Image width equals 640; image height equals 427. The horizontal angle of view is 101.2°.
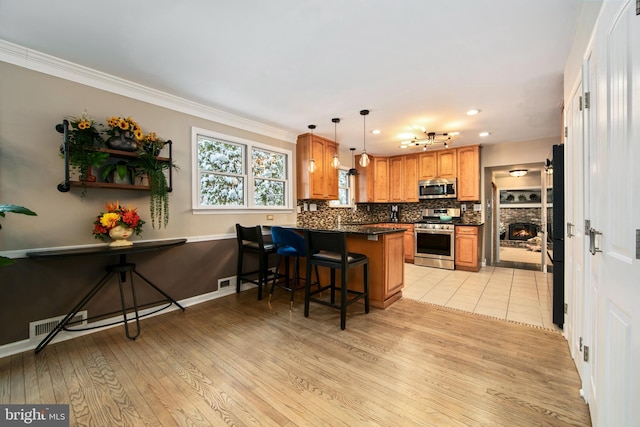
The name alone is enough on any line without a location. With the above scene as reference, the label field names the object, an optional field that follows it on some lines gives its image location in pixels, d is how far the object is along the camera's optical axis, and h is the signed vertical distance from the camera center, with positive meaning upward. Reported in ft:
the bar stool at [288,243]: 9.65 -1.19
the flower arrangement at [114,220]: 7.88 -0.21
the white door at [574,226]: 5.77 -0.37
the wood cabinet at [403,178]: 19.38 +2.49
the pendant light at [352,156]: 19.00 +4.15
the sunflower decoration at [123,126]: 8.20 +2.78
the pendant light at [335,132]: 12.41 +4.42
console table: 6.90 -1.64
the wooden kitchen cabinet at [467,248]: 16.14 -2.32
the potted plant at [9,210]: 5.25 +0.08
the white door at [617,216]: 2.81 -0.08
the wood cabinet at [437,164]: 17.79 +3.28
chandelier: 14.16 +4.07
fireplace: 21.67 -1.71
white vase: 8.02 -0.66
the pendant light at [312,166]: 12.97 +2.27
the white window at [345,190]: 19.32 +1.64
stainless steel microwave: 17.65 +1.55
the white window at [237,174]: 11.19 +1.85
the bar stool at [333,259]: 8.33 -1.62
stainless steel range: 16.87 -1.97
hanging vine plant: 8.95 +1.10
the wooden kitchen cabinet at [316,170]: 14.69 +2.55
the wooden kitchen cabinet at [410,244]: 18.50 -2.33
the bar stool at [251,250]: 10.57 -1.61
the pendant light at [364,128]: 11.53 +4.36
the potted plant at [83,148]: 7.59 +1.91
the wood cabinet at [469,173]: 16.90 +2.44
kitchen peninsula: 9.97 -1.99
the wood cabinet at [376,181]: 20.33 +2.36
